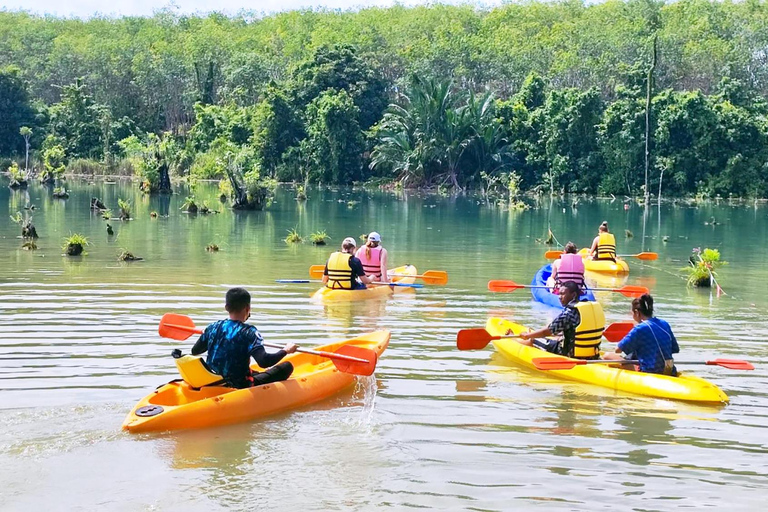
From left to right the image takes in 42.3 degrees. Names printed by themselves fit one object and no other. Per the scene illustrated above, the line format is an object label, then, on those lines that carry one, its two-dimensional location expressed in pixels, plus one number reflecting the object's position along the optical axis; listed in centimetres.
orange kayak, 804
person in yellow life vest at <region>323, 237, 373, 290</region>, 1590
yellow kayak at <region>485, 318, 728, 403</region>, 930
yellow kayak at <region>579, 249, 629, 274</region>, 2102
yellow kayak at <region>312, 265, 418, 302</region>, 1568
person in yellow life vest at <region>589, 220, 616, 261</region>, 2150
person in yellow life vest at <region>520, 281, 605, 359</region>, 1031
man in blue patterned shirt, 838
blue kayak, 1545
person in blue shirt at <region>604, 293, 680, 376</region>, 961
